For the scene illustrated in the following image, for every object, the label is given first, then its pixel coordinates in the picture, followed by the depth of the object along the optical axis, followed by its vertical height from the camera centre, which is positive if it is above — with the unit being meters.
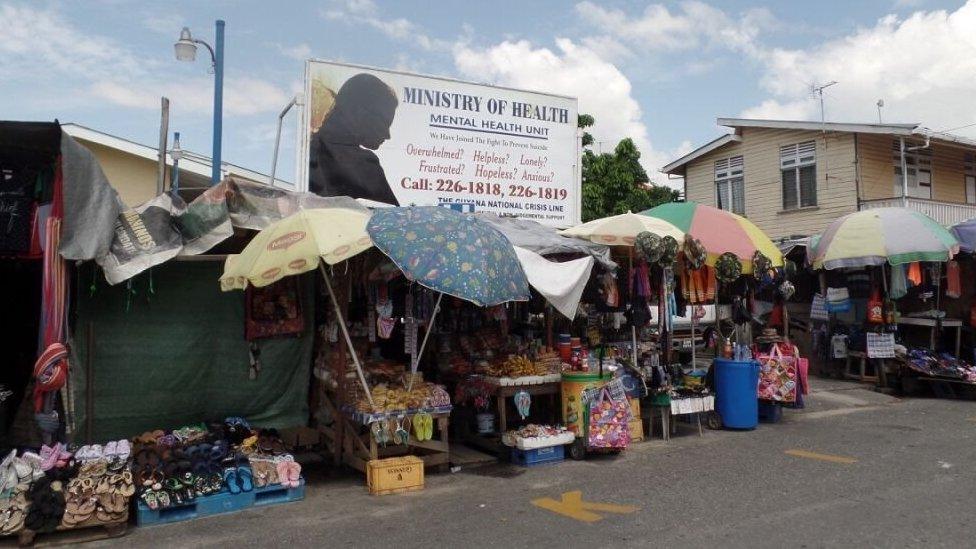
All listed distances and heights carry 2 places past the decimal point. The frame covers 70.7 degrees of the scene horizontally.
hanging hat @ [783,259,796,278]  11.25 +0.79
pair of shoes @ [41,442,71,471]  5.97 -1.22
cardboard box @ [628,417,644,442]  9.16 -1.51
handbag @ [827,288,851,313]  14.34 +0.34
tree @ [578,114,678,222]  28.52 +5.63
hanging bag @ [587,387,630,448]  8.21 -1.28
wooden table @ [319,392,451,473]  7.45 -1.43
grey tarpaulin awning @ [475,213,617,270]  8.72 +0.98
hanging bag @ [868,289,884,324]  13.35 +0.16
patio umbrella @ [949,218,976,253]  13.06 +1.59
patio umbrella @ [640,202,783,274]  9.93 +1.28
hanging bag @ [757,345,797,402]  10.31 -0.90
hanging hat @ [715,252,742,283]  9.56 +0.68
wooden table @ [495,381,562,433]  8.25 -0.91
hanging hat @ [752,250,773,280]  9.91 +0.76
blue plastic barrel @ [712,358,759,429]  9.83 -1.11
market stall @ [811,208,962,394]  12.46 +0.52
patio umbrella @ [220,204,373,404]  6.39 +0.67
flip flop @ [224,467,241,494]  6.41 -1.53
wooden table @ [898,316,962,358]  14.04 -0.12
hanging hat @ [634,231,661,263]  8.76 +0.89
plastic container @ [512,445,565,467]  8.02 -1.64
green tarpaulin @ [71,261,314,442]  7.25 -0.45
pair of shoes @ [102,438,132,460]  6.31 -1.22
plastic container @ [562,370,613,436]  8.30 -0.94
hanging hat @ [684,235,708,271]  9.36 +0.88
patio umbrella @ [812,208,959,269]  12.24 +1.39
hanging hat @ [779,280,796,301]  11.00 +0.42
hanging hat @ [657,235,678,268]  8.88 +0.85
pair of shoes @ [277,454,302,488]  6.67 -1.51
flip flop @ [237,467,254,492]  6.48 -1.52
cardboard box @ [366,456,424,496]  6.89 -1.60
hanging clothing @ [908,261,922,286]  12.88 +0.79
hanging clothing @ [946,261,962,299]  13.76 +0.74
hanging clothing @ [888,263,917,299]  12.88 +0.65
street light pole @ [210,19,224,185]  10.49 +3.47
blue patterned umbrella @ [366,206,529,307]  6.37 +0.61
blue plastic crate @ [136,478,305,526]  6.01 -1.71
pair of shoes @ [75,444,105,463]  6.20 -1.23
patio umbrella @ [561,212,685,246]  9.12 +1.18
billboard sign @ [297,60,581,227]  10.25 +2.78
